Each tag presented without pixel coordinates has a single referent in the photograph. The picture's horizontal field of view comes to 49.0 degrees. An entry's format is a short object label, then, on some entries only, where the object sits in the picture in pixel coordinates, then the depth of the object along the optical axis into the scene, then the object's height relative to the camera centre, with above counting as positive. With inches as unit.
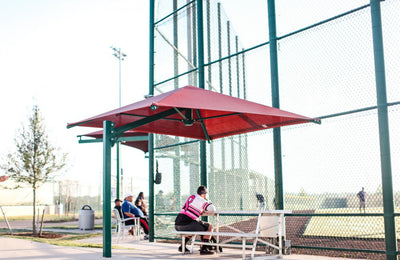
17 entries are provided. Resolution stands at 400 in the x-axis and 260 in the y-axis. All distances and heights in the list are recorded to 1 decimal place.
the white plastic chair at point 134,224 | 422.2 -38.8
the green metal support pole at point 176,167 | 414.0 +16.0
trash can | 618.8 -46.7
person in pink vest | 290.8 -19.6
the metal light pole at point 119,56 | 1064.3 +329.9
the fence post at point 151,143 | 417.1 +40.2
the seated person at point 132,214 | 440.0 -29.0
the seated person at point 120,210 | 455.0 -26.4
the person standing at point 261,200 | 313.7 -12.9
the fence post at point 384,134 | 243.0 +25.7
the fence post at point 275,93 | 299.4 +62.5
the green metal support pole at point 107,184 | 283.9 +0.8
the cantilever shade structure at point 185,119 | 246.8 +43.0
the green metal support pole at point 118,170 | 677.5 +23.0
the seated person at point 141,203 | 524.6 -21.9
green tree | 635.5 +40.0
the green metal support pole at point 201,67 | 362.9 +99.1
